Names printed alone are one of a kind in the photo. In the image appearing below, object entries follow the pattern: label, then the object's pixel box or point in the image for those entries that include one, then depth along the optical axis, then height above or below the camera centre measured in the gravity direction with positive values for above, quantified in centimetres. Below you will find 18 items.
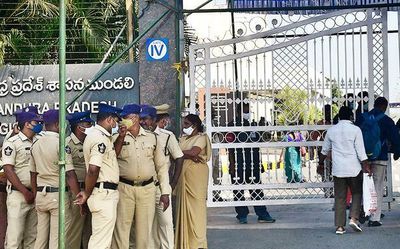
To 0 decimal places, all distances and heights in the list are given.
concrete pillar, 869 +80
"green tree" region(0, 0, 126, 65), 1067 +171
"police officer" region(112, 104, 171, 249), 677 -43
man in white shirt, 871 -38
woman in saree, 784 -64
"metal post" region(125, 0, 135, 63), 936 +157
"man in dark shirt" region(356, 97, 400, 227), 920 -21
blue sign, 870 +105
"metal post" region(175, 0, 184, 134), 871 +95
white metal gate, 930 +63
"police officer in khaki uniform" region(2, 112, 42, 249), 723 -38
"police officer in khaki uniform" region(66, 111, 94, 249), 697 -17
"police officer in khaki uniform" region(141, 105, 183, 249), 740 -26
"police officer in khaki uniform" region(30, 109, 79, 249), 684 -38
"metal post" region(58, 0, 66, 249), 520 +8
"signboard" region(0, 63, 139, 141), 878 +63
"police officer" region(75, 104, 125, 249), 620 -39
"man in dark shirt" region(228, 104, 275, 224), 941 -42
